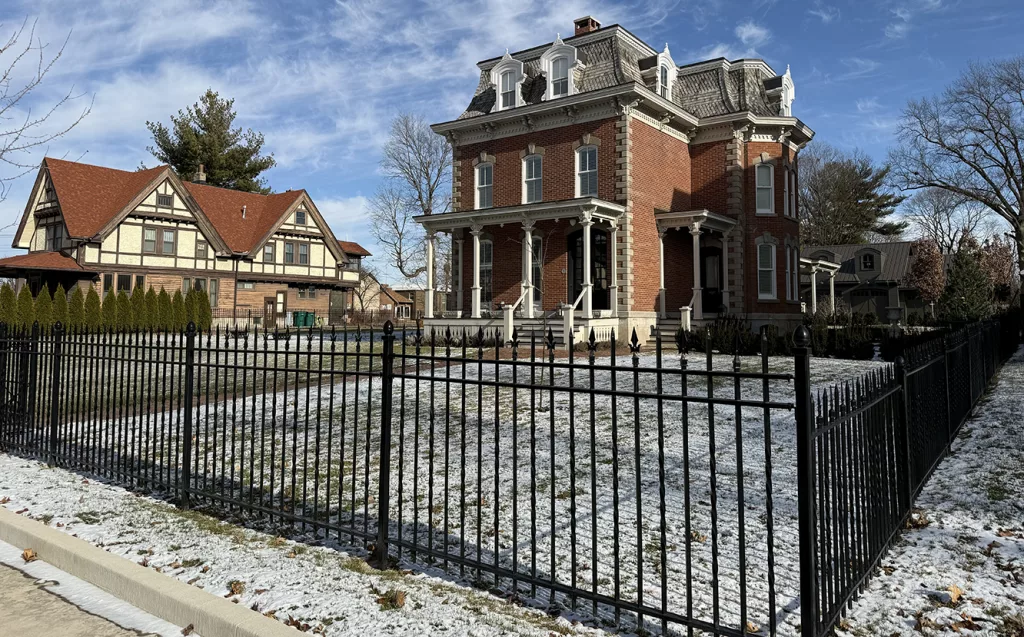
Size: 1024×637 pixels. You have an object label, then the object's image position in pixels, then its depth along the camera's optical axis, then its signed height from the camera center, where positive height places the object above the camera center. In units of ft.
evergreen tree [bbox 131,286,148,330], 106.22 +4.98
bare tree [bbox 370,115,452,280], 158.81 +41.74
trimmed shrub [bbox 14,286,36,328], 97.30 +4.46
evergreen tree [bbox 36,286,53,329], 99.05 +4.70
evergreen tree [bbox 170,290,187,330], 111.34 +4.77
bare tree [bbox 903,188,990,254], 180.65 +35.24
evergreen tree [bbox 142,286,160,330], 107.45 +4.89
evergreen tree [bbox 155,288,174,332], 108.47 +4.78
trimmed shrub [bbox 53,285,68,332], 100.01 +5.04
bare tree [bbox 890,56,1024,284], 120.57 +35.46
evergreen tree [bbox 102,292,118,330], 104.42 +4.73
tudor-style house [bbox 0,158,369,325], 115.55 +19.21
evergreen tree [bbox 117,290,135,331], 104.78 +4.58
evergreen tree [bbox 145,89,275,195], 170.40 +50.82
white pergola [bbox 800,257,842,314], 97.14 +11.03
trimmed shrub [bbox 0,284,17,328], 97.45 +5.09
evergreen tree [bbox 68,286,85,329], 101.96 +4.68
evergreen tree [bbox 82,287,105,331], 103.19 +4.54
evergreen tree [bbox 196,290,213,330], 112.88 +4.98
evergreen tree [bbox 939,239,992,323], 70.18 +5.21
